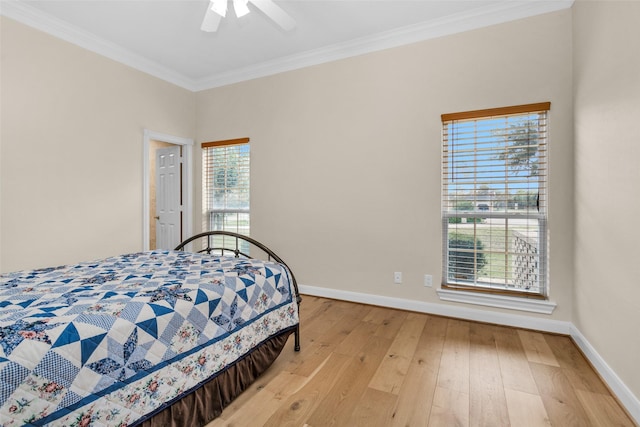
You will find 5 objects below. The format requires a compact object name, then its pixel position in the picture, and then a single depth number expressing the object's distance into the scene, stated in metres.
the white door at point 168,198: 4.74
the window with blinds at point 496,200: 2.86
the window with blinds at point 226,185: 4.42
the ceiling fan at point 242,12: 2.36
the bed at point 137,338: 1.04
